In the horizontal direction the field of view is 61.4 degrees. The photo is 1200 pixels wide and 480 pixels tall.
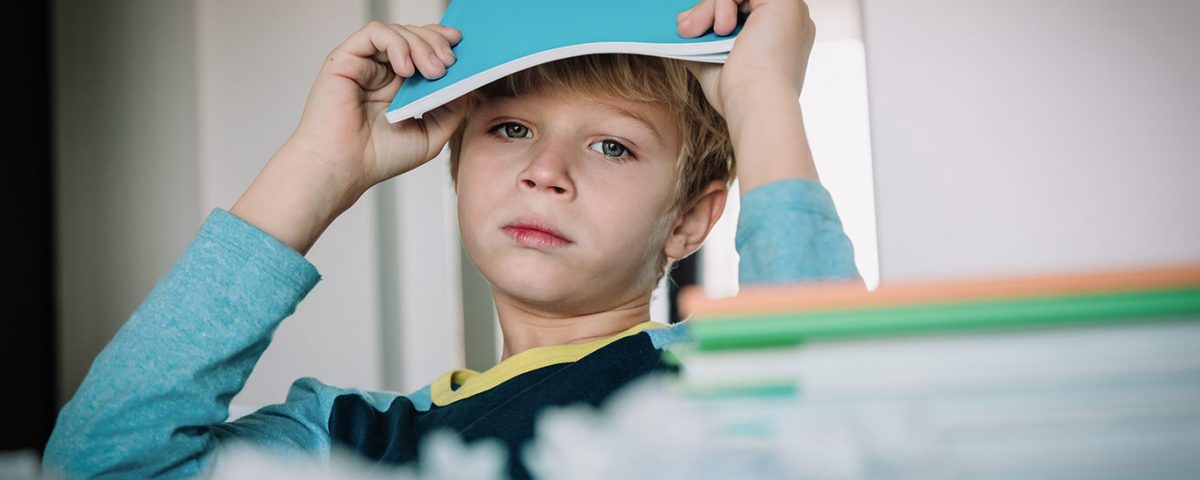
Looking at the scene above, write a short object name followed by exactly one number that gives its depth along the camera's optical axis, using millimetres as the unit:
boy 763
